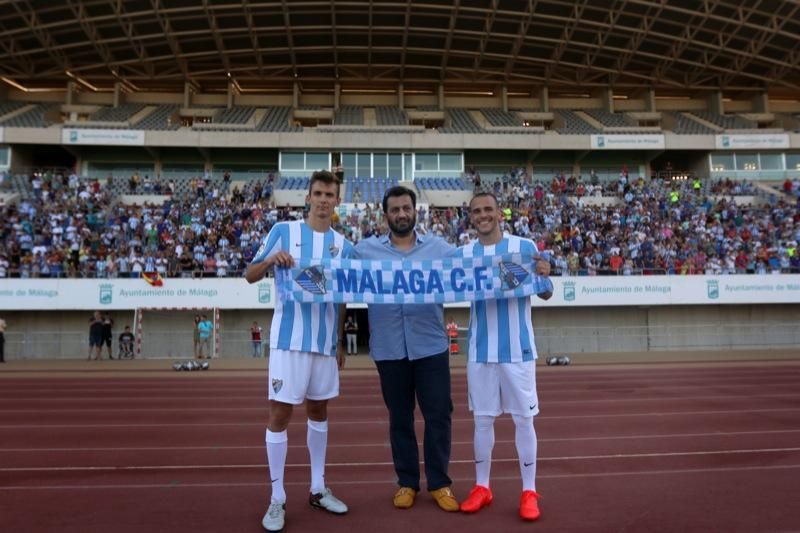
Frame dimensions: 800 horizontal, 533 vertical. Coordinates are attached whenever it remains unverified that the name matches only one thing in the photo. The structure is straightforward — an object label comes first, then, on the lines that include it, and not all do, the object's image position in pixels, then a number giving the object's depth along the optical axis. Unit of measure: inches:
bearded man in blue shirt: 179.5
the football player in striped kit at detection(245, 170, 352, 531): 168.7
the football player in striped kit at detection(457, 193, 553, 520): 172.9
